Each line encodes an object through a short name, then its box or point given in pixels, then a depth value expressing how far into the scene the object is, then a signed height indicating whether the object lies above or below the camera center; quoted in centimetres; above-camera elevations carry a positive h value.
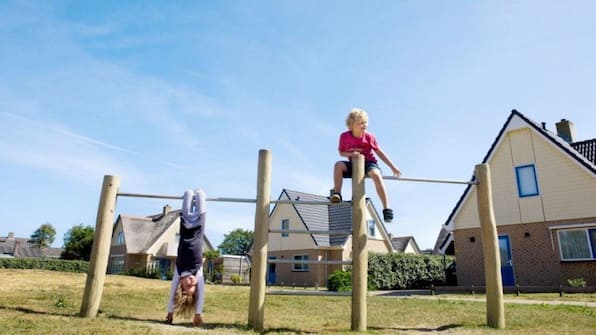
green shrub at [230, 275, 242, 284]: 3094 -64
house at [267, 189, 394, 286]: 2817 +237
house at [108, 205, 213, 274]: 3878 +224
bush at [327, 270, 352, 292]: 1784 -31
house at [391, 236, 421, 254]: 4416 +332
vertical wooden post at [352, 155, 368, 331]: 534 +35
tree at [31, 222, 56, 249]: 6600 +435
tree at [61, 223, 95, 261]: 4401 +218
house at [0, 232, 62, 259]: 6838 +224
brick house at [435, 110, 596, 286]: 1725 +310
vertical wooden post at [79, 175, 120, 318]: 565 +26
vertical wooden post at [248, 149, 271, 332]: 531 +36
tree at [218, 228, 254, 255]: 9256 +643
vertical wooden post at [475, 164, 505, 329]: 592 +41
